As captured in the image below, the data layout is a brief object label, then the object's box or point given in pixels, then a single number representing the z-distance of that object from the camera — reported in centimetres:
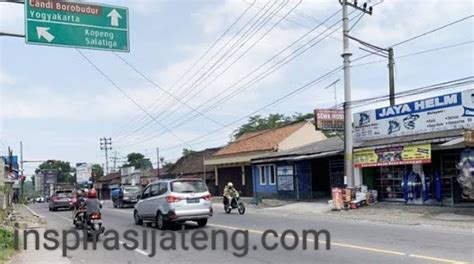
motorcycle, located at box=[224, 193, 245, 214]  2705
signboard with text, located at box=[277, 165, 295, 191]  3684
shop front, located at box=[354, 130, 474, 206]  2439
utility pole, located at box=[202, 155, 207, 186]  5319
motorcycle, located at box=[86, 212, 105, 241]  1692
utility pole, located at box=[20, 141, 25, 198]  8033
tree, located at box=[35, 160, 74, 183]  15638
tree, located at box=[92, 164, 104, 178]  12981
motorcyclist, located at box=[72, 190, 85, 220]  2008
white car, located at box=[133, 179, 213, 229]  1872
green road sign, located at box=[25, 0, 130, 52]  1288
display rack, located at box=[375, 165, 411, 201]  2817
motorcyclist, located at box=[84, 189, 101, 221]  1727
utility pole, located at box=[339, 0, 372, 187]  2820
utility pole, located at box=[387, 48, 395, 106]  3371
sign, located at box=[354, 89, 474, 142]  2498
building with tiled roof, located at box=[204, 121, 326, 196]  4391
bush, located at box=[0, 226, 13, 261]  1266
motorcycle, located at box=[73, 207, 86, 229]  1885
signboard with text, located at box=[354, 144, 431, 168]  2455
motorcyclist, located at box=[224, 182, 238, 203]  2720
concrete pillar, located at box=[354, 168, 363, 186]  2930
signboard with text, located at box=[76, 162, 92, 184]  9466
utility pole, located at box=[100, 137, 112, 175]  9789
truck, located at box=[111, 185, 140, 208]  3972
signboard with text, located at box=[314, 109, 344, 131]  3066
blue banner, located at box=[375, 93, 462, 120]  2552
